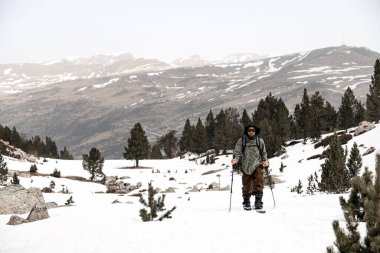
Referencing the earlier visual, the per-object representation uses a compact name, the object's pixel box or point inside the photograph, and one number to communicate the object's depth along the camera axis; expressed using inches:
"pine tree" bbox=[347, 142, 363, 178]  802.2
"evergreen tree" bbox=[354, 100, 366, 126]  2437.5
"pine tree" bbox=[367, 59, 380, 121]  2234.3
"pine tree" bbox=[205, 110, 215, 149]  3171.8
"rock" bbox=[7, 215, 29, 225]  457.4
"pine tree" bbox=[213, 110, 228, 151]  2630.4
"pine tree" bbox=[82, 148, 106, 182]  1608.0
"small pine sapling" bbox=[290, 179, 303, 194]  759.8
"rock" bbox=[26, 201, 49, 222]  475.7
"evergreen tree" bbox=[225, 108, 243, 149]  2187.5
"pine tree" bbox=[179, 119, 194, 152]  3246.1
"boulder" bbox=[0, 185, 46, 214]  570.6
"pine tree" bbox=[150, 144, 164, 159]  3887.8
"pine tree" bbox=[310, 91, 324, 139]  1921.8
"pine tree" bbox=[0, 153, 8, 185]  1042.1
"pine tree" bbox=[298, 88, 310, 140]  2243.8
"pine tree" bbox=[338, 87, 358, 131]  2009.1
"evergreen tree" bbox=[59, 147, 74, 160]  3969.0
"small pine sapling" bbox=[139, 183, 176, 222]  390.5
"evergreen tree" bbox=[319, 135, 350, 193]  683.4
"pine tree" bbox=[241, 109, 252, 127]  3041.8
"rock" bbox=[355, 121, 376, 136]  1553.9
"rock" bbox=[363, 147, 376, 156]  1143.1
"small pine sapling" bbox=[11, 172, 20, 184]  928.5
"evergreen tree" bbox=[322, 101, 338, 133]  2508.6
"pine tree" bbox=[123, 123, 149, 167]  2181.3
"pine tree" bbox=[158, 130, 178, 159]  3769.7
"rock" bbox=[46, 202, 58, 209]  637.7
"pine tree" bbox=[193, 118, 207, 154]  3006.9
